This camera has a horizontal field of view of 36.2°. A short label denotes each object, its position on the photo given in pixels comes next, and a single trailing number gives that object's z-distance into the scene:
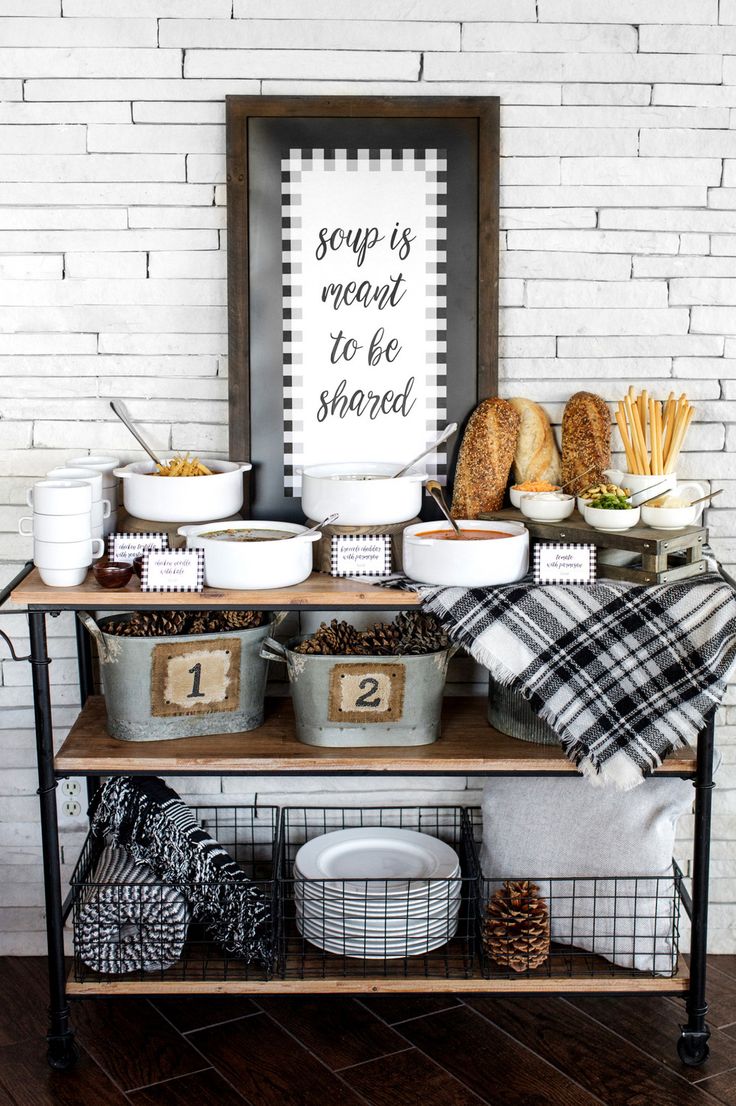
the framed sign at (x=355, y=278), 2.36
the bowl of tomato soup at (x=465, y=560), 2.09
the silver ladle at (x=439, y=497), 2.15
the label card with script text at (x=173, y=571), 2.08
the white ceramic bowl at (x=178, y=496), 2.24
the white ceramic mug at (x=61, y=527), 2.10
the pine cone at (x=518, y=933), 2.29
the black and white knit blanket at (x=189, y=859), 2.29
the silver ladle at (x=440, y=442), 2.27
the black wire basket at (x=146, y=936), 2.29
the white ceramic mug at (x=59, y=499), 2.10
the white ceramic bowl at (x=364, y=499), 2.20
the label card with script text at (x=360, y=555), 2.18
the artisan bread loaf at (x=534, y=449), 2.43
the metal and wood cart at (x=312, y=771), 2.19
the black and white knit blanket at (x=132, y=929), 2.29
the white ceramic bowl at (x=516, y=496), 2.32
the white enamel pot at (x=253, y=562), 2.08
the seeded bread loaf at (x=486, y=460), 2.40
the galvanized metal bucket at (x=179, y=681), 2.22
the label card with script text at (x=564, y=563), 2.14
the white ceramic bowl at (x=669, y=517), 2.17
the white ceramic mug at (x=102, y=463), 2.38
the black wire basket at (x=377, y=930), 2.29
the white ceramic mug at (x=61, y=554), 2.11
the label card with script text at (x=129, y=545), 2.17
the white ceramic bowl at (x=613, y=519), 2.15
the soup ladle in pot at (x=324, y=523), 2.15
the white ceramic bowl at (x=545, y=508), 2.24
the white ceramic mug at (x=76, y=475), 2.26
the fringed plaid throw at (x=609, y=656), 2.11
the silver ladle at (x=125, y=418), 2.38
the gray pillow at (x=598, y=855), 2.34
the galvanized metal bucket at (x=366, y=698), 2.22
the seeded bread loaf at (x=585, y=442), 2.40
